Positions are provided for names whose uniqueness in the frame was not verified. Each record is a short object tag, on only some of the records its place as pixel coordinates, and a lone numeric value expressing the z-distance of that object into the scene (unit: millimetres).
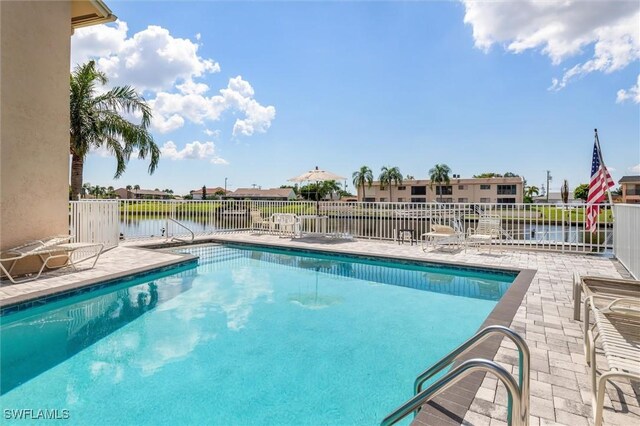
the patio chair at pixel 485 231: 8484
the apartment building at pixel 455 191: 47281
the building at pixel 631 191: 45938
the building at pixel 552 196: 71112
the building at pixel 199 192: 66125
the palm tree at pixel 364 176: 58922
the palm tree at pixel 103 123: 10922
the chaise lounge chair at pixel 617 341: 1790
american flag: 8031
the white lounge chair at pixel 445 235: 8773
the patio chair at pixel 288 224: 11625
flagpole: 8078
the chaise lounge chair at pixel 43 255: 5375
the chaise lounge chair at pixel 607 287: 3064
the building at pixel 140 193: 69456
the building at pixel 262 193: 68838
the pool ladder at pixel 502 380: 1460
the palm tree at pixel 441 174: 52375
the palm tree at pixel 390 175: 56281
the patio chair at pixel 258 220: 12430
